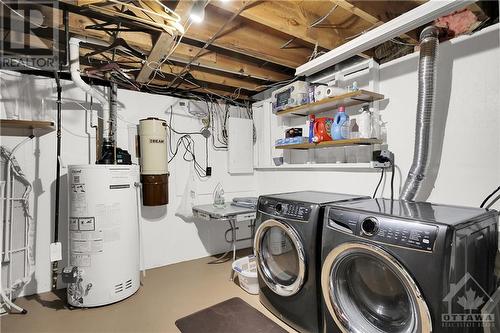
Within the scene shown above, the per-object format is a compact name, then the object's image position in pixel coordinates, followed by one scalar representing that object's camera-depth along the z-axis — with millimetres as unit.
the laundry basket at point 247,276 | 2420
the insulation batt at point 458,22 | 1725
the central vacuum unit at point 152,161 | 2787
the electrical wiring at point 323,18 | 1794
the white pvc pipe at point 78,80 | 2002
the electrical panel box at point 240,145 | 3627
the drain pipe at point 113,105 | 2592
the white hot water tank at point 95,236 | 2180
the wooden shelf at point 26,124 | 1814
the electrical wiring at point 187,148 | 3225
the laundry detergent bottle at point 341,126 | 2256
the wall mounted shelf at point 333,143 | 2117
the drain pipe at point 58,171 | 2311
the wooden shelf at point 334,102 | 2115
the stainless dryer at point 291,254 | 1748
